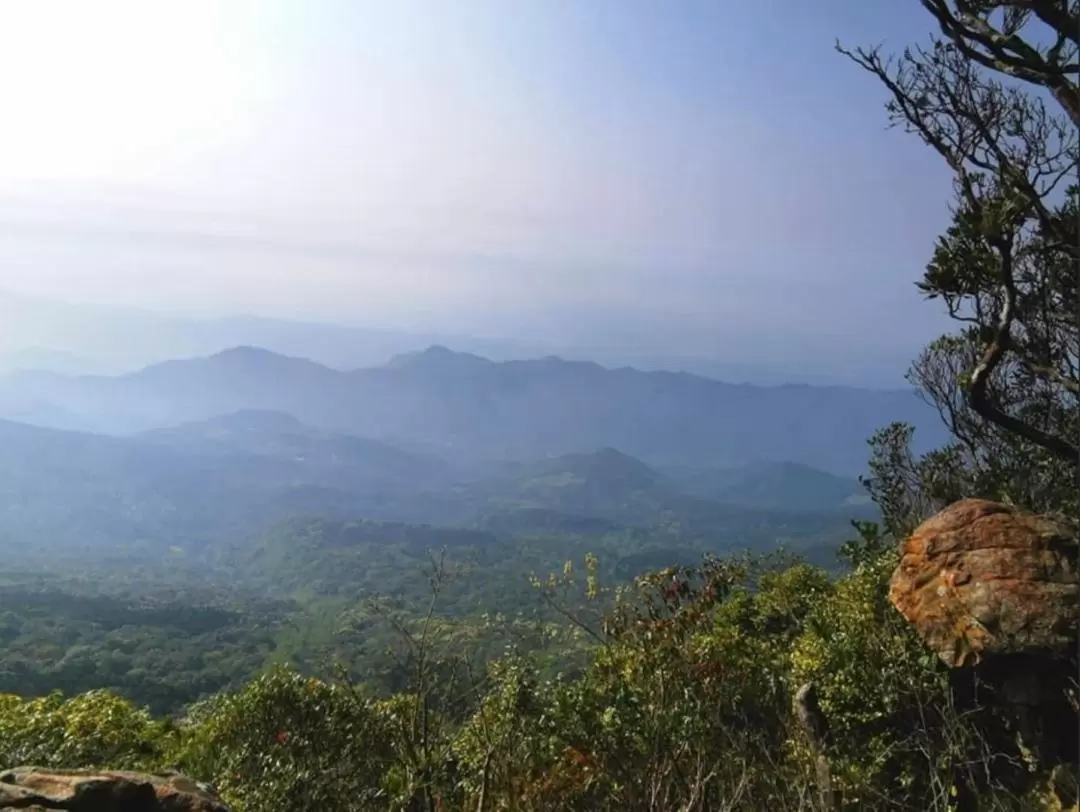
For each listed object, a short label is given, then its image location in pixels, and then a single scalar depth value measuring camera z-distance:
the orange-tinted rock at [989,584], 6.56
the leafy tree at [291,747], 7.53
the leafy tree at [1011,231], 6.55
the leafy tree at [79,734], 7.50
